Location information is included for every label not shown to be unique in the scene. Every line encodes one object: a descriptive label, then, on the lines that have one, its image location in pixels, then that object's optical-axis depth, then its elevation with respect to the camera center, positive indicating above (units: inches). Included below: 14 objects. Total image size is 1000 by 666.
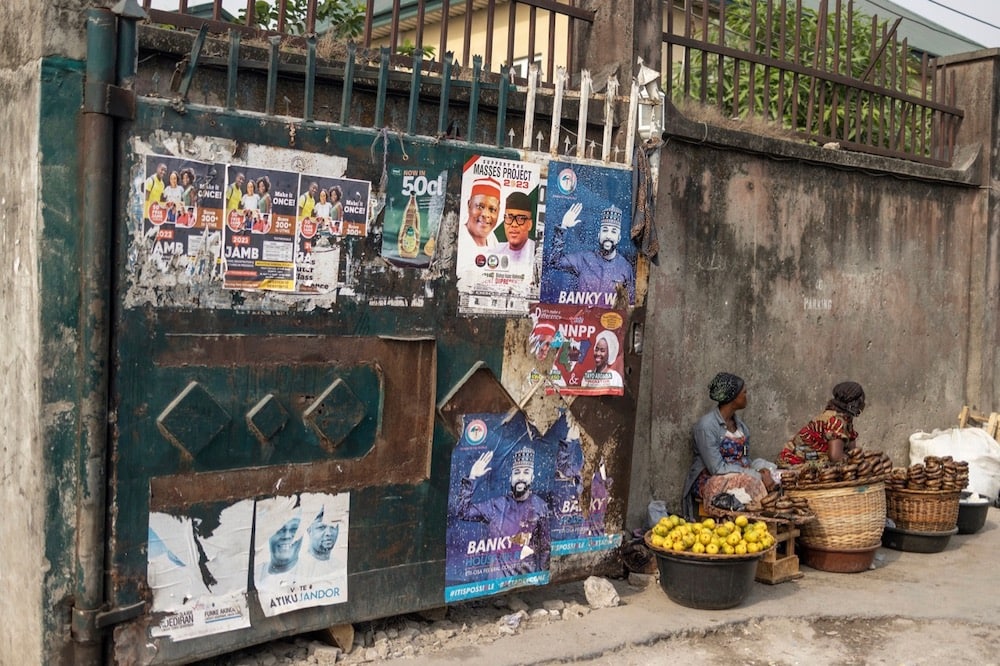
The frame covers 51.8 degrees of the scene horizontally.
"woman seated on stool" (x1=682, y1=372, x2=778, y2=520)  255.9 -32.9
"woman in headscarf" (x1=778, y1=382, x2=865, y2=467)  271.7 -27.2
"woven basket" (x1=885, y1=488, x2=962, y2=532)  281.1 -47.3
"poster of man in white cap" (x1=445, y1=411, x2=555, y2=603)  199.3 -37.9
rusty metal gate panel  159.3 -14.3
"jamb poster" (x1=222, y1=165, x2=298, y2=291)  166.4 +13.0
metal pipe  151.9 -3.7
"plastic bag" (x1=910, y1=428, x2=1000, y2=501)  340.5 -37.8
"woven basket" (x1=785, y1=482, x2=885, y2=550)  254.1 -45.2
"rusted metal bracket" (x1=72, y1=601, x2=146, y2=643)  154.6 -48.1
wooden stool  244.2 -55.0
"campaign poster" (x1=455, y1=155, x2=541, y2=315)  196.1 +16.1
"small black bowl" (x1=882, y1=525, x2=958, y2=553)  284.2 -56.3
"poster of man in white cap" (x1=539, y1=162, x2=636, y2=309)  209.2 +17.6
